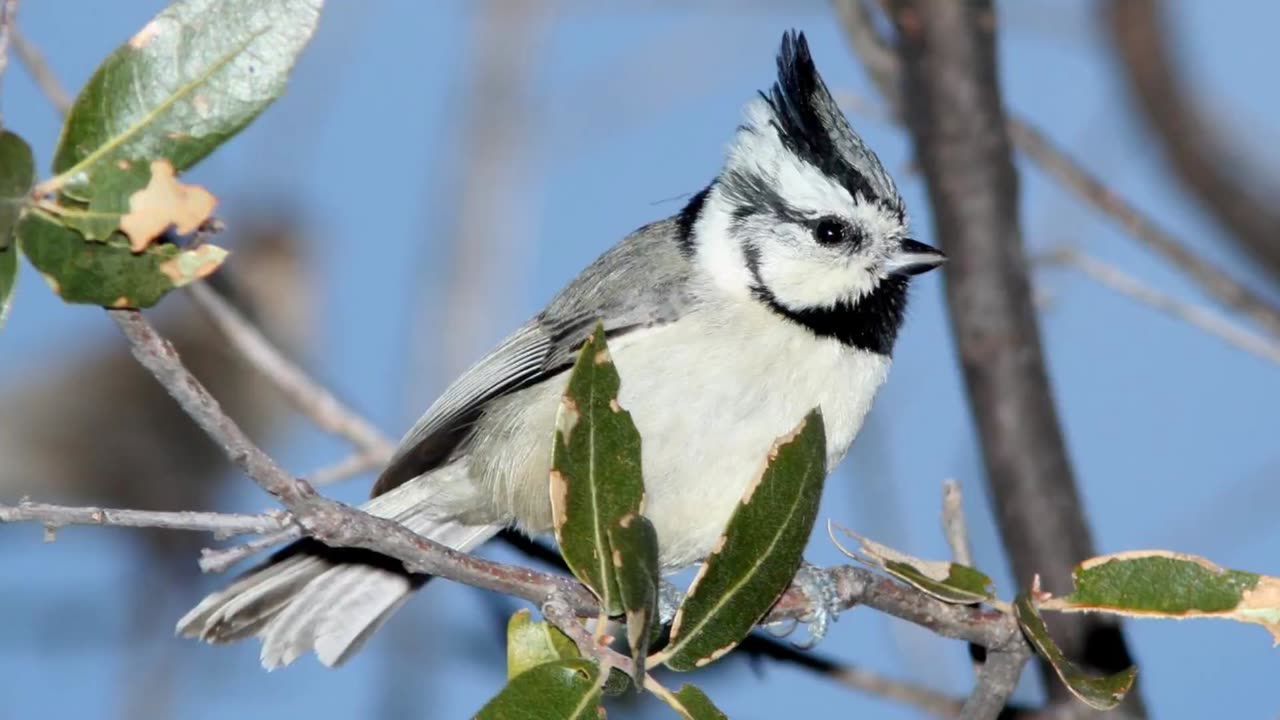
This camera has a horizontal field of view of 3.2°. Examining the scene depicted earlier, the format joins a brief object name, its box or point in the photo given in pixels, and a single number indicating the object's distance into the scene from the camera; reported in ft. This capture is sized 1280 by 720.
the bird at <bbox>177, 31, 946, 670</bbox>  10.90
